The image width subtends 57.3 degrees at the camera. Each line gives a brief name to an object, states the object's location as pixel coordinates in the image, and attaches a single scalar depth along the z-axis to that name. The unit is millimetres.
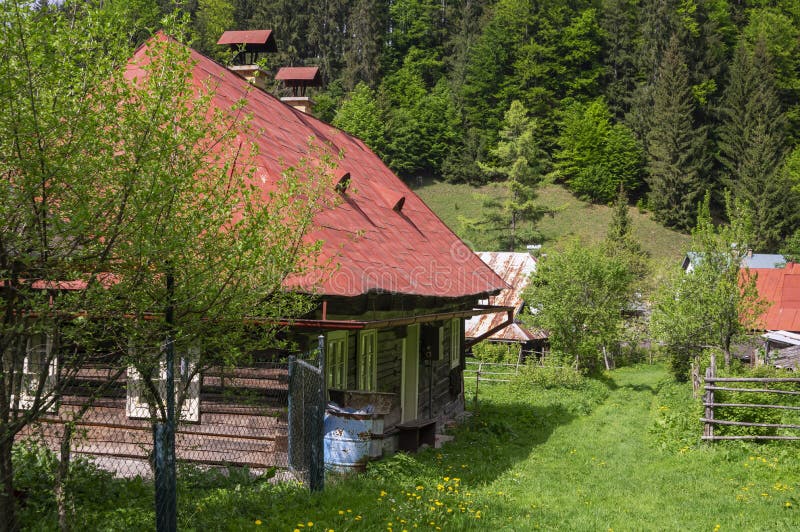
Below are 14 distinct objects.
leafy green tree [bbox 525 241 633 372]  27047
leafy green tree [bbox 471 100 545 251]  52094
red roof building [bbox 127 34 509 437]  9688
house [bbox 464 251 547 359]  30734
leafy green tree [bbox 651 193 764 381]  19719
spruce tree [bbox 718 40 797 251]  55656
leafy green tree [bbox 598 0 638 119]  72250
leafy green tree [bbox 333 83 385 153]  64125
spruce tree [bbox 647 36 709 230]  58594
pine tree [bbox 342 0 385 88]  74062
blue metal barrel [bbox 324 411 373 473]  9109
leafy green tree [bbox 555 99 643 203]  61969
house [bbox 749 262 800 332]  32188
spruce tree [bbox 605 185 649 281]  42688
